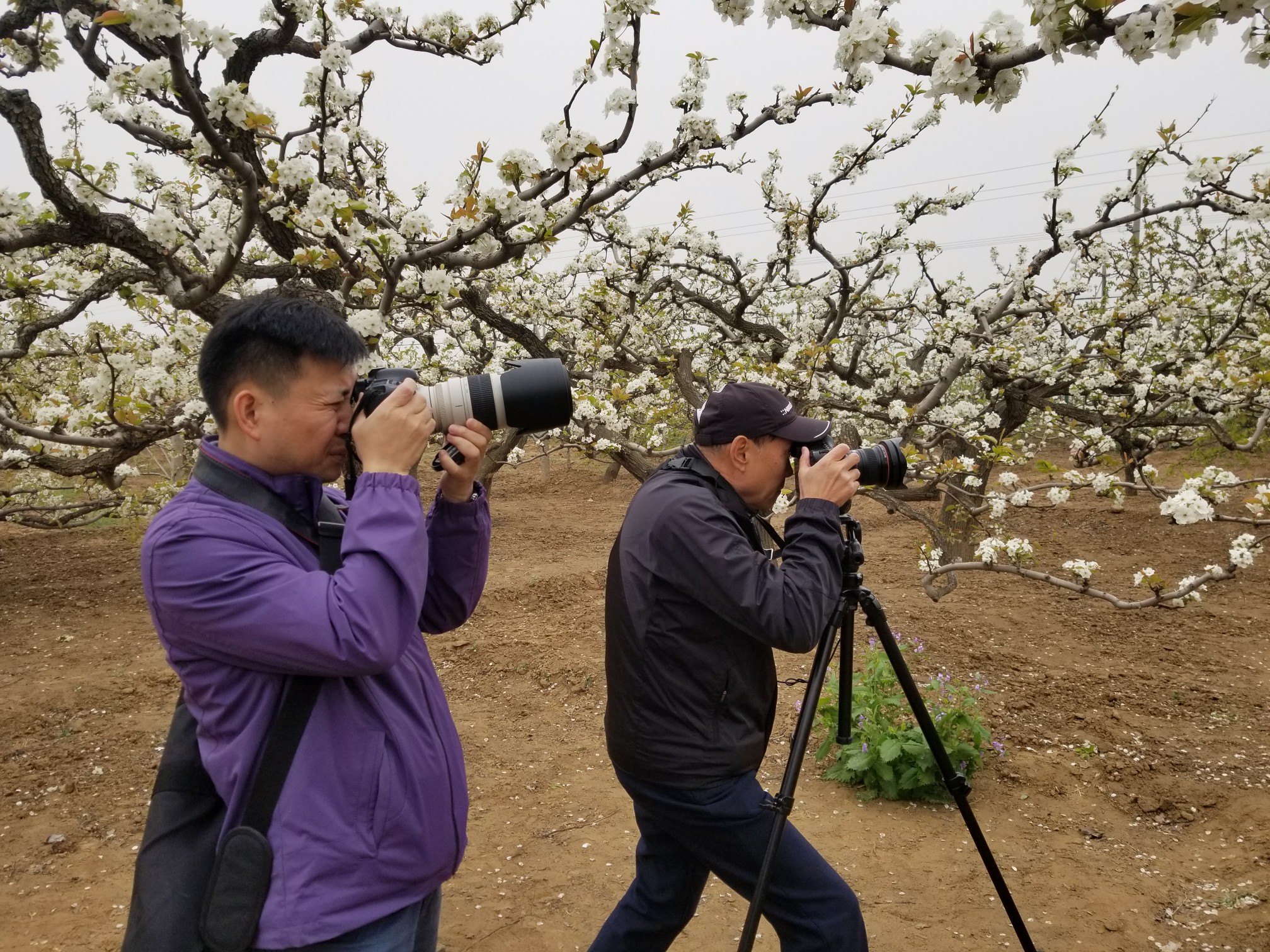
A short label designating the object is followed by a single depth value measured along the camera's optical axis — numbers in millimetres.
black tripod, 1710
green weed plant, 3641
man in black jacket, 1746
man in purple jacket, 1156
